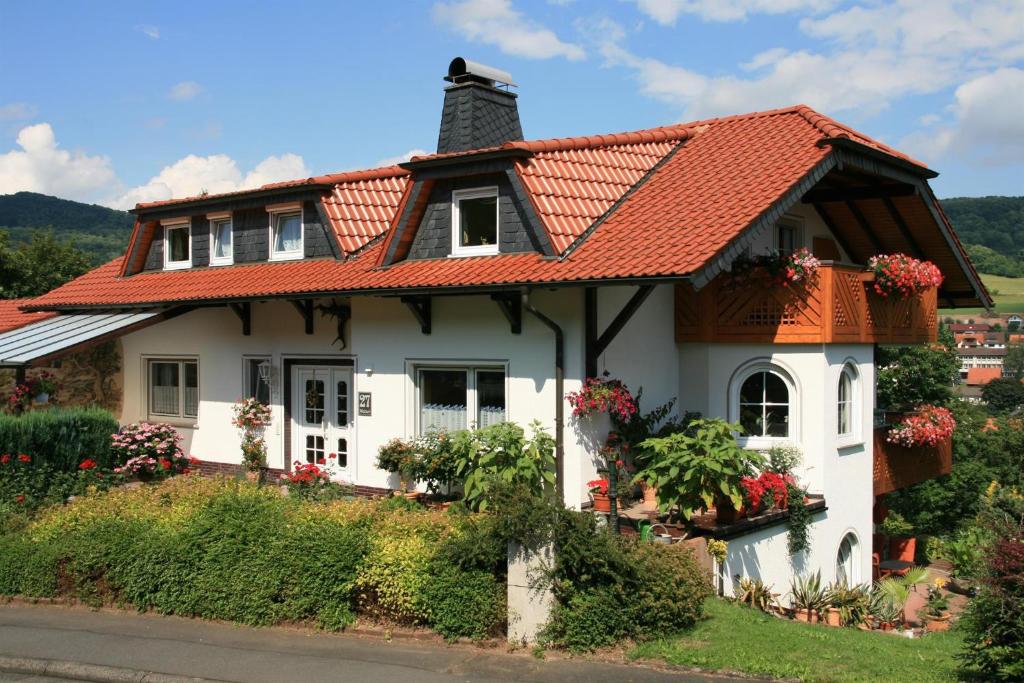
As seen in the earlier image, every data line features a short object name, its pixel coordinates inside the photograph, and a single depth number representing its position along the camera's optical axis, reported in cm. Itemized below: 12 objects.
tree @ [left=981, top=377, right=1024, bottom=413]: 10956
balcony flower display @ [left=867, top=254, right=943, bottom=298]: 1462
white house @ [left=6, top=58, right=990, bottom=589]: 1316
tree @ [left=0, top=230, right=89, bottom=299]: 3180
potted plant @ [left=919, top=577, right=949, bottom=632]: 1405
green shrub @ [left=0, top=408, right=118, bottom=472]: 1366
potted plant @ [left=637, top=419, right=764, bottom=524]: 1129
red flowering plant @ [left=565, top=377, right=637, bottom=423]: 1273
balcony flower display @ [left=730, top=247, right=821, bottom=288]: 1355
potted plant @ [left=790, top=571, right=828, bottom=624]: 1211
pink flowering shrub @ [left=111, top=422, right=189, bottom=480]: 1620
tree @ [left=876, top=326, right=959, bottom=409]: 4347
